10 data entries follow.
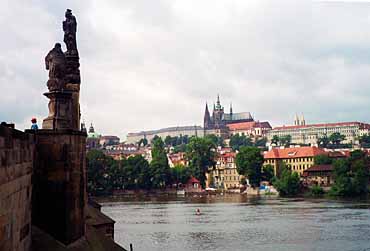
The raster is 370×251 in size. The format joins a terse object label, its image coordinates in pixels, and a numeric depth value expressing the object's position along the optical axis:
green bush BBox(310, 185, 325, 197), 104.44
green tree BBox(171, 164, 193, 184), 131.75
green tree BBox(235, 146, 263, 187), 122.25
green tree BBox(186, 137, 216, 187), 141.50
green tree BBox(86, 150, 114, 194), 112.31
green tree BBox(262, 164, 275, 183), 123.38
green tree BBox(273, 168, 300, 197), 107.94
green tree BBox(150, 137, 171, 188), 126.62
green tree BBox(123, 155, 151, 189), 122.25
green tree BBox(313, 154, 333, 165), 126.31
